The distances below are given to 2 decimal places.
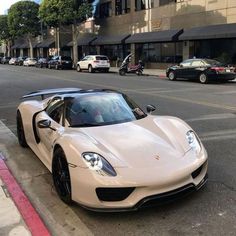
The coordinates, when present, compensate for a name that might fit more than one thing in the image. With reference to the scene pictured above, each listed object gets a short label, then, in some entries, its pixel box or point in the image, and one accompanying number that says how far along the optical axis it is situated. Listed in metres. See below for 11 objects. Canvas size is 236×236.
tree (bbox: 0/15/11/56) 59.25
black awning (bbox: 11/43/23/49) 59.77
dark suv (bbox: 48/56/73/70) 33.43
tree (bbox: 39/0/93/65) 33.45
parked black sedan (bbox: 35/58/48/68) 37.85
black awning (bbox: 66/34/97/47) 36.59
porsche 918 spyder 3.16
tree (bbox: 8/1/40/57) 47.93
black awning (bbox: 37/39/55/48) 46.06
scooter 23.07
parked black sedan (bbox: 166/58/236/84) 16.35
